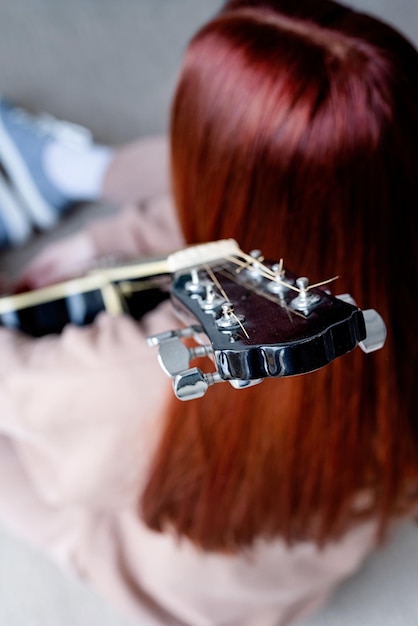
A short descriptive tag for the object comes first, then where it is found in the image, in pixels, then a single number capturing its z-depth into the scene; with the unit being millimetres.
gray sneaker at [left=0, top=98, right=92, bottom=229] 1071
